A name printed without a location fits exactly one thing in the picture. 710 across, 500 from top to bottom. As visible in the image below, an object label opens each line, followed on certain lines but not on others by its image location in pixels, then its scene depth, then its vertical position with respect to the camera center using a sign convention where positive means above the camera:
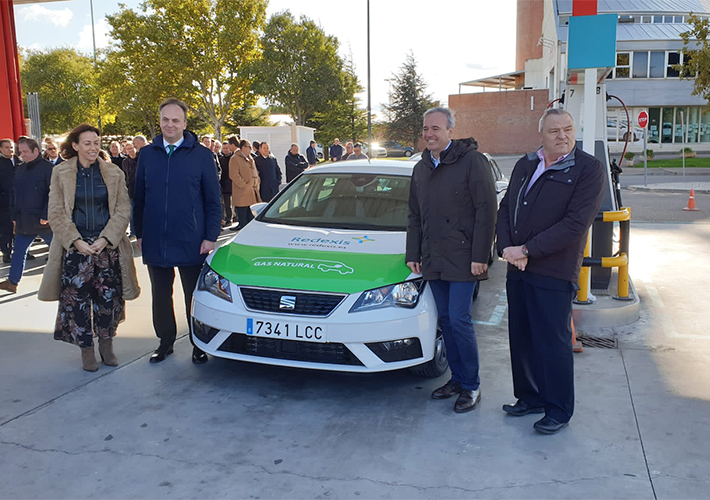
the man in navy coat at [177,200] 4.83 -0.34
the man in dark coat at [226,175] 13.52 -0.47
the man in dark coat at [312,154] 22.25 -0.13
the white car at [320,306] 4.06 -0.97
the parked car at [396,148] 55.28 +0.02
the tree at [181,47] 38.81 +6.19
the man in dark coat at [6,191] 8.95 -0.47
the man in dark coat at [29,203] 7.62 -0.55
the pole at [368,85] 35.81 +3.42
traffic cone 15.13 -1.44
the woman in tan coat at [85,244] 4.70 -0.63
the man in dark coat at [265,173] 13.20 -0.43
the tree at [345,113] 50.41 +2.80
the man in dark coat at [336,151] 20.12 -0.04
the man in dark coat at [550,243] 3.58 -0.53
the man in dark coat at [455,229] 3.95 -0.49
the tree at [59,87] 54.38 +5.58
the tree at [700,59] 25.98 +3.28
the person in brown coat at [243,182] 11.69 -0.53
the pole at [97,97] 54.20 +4.62
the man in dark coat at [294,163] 15.16 -0.29
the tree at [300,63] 48.09 +6.37
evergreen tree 53.84 +3.82
